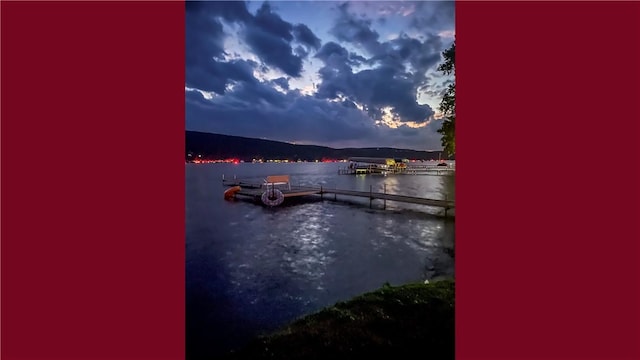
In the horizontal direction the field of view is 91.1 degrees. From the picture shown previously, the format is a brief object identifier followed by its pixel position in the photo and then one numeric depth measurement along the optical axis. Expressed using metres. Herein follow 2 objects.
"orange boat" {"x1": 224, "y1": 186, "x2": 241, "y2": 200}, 22.25
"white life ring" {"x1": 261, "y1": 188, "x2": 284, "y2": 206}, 19.20
